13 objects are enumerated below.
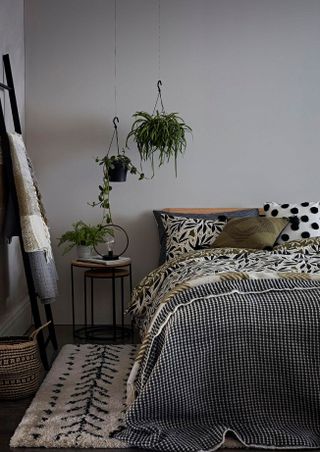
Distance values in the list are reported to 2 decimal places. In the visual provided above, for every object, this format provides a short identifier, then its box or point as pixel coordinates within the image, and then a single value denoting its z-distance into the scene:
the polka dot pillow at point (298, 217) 5.32
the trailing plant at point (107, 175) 5.58
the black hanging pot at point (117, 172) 5.55
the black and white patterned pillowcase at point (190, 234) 5.34
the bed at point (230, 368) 3.20
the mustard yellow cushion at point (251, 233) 5.07
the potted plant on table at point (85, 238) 5.47
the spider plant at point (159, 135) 5.52
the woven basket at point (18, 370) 3.73
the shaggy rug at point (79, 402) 3.13
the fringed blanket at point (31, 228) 4.42
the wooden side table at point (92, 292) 5.32
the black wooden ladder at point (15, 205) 4.47
